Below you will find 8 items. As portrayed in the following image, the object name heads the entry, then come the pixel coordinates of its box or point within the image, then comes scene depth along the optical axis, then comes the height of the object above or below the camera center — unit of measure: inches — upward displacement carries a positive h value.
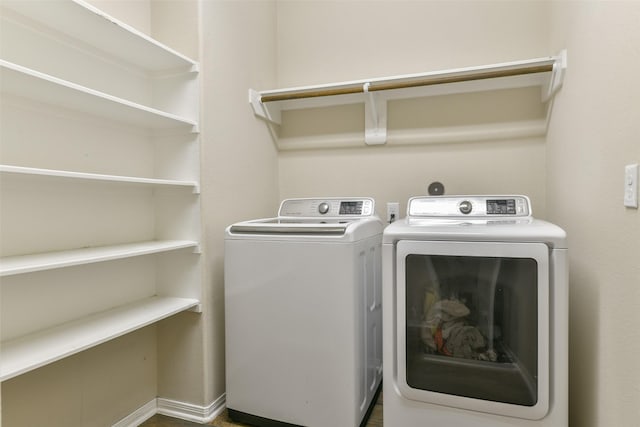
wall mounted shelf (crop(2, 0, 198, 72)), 48.6 +27.9
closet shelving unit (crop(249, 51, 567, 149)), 73.5 +27.6
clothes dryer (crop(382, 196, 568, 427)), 49.5 -17.8
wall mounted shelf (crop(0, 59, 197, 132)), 43.8 +16.4
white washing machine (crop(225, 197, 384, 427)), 60.8 -20.7
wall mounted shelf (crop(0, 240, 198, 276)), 42.9 -6.5
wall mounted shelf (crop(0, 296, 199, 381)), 43.4 -18.1
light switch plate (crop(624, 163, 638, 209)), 37.6 +2.1
